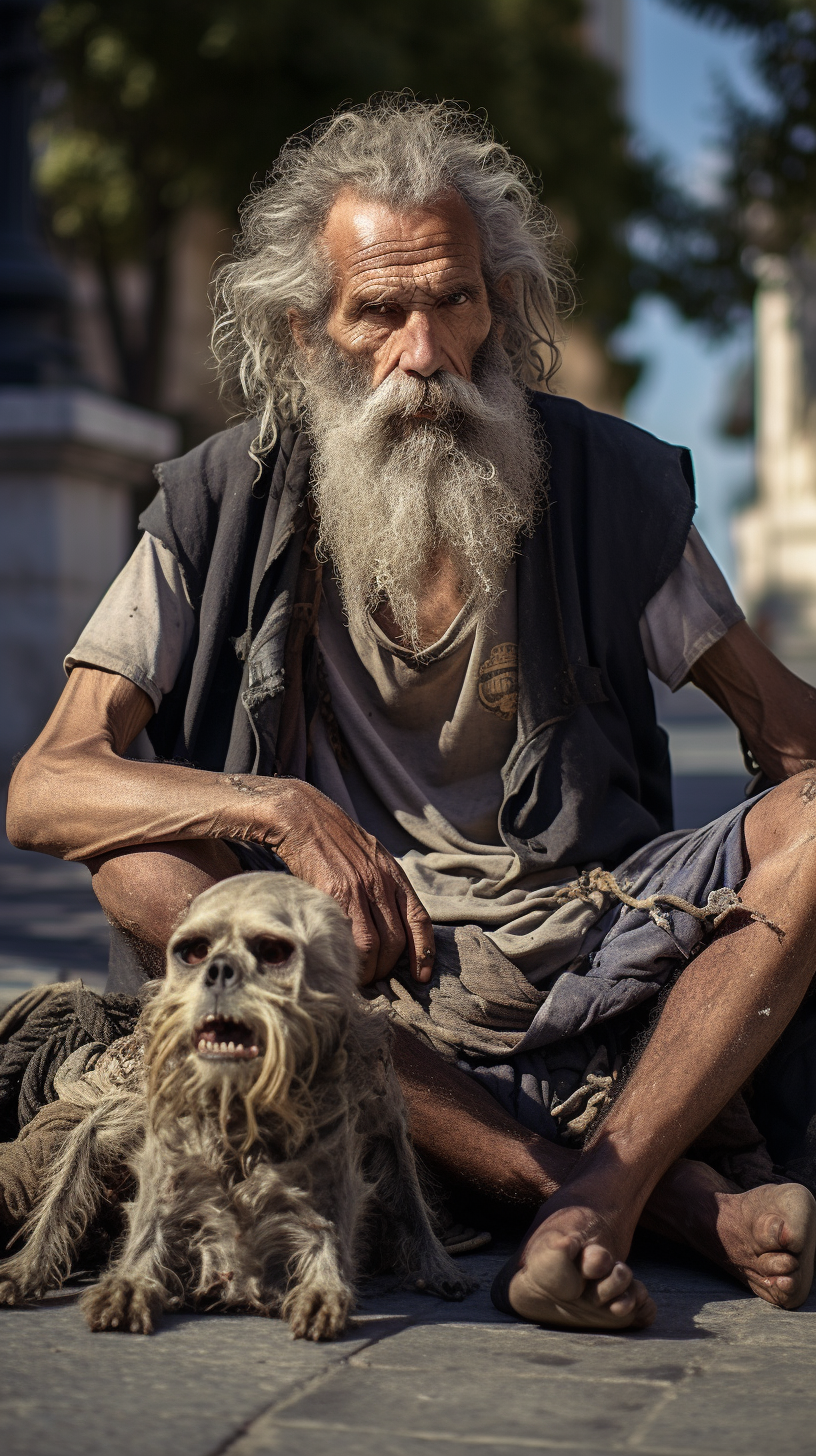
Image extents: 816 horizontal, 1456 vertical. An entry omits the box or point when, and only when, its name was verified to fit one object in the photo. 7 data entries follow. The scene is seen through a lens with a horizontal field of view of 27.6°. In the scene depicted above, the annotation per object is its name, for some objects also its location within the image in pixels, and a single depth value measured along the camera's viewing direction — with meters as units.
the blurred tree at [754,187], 14.52
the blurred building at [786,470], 25.14
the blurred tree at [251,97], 13.66
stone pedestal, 8.75
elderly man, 2.82
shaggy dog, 2.24
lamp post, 9.08
